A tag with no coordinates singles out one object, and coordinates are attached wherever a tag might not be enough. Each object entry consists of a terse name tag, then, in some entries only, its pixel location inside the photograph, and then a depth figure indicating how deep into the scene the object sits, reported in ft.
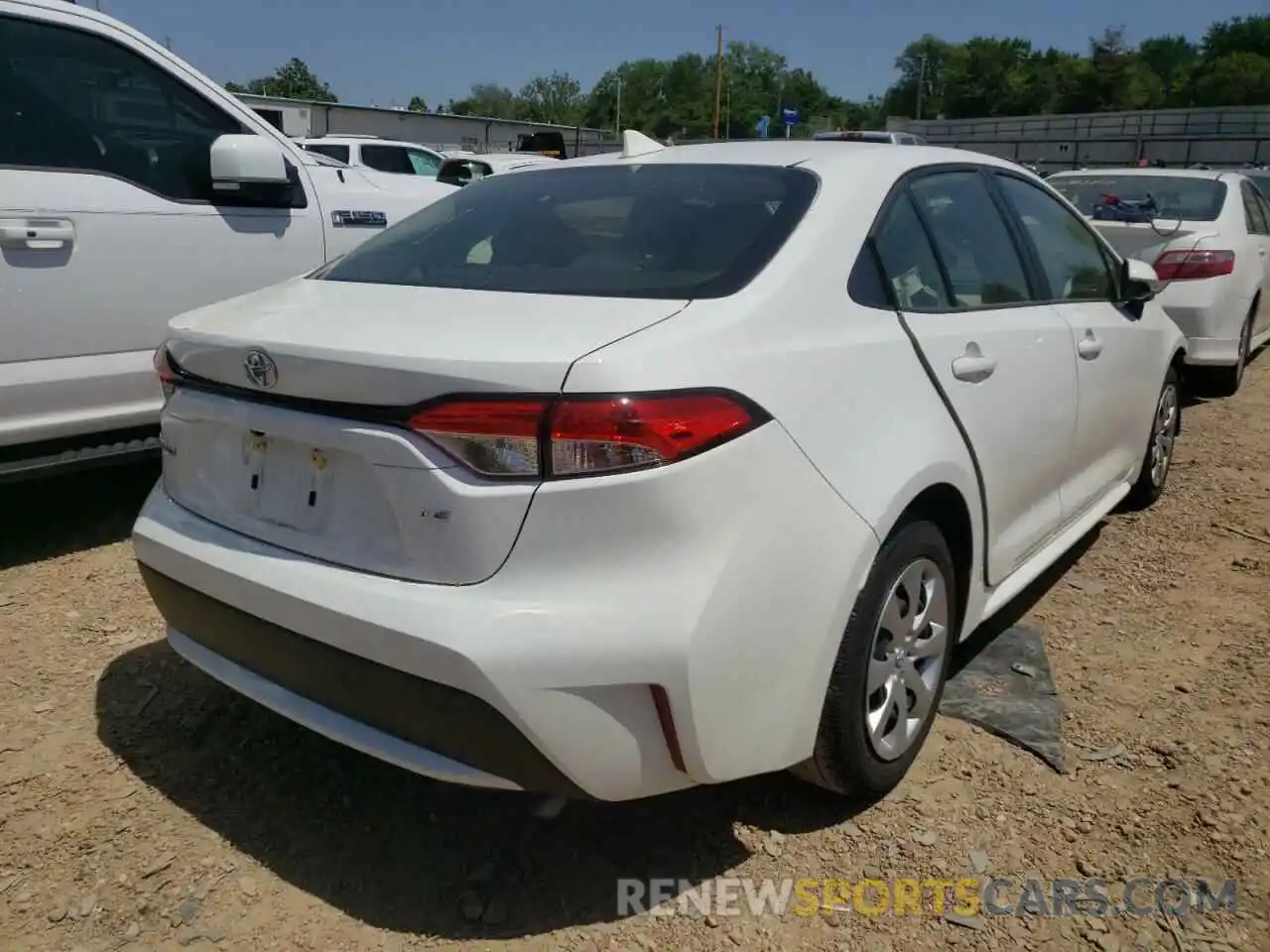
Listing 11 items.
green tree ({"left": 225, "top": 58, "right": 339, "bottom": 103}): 256.73
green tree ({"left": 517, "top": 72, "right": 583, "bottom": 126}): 361.71
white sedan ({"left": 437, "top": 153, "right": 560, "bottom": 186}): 40.91
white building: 105.50
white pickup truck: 11.52
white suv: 51.78
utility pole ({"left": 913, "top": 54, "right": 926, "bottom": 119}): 322.75
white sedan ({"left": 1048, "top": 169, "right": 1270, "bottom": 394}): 21.22
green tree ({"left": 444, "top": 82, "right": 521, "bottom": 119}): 362.78
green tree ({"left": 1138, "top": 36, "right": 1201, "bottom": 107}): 331.28
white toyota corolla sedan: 6.16
